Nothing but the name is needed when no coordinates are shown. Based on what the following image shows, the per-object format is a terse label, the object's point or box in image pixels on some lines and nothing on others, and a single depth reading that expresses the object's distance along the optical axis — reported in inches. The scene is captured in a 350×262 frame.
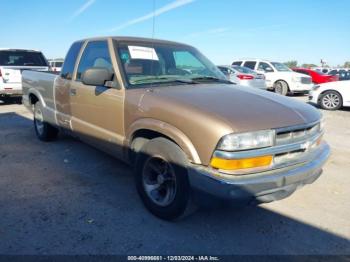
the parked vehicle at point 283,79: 607.8
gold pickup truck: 105.0
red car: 747.4
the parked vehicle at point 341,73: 724.0
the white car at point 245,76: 530.0
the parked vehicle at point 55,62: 825.8
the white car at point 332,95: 438.6
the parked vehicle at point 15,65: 398.0
